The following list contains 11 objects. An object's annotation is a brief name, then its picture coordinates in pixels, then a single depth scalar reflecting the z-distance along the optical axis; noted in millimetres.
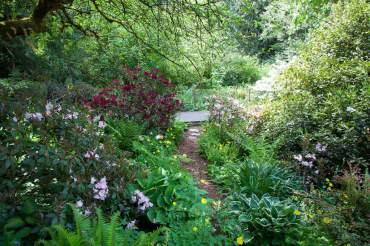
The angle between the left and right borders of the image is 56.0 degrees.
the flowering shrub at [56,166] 2383
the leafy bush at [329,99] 4738
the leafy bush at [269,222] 3402
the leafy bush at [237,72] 13039
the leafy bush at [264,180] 4353
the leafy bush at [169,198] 3422
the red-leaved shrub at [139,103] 5543
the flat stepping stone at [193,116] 8078
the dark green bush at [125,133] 5105
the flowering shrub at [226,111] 6730
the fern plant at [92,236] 2104
